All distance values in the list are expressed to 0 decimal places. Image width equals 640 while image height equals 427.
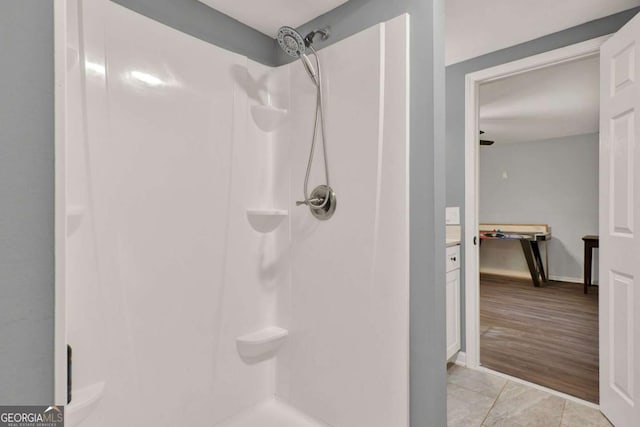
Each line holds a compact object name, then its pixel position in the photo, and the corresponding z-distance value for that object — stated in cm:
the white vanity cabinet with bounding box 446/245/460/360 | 231
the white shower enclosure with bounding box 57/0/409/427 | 133
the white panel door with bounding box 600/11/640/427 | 160
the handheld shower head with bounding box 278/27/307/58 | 149
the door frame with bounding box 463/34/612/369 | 242
